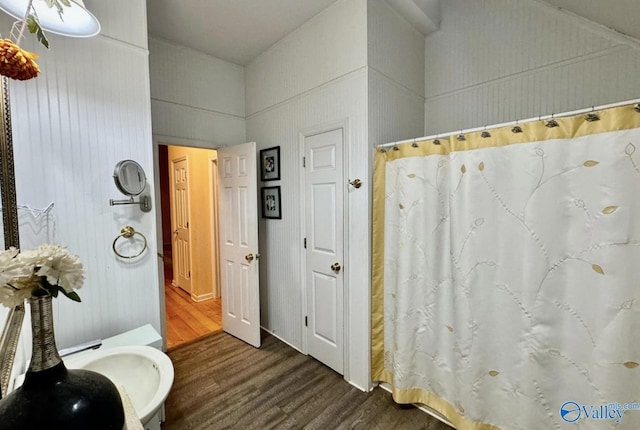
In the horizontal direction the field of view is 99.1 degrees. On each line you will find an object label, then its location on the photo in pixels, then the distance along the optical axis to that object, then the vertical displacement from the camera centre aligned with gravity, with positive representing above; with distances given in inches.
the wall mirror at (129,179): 59.6 +5.0
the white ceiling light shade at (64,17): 40.4 +29.5
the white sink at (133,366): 42.9 -27.4
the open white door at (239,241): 99.9 -15.7
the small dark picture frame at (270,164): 103.0 +14.1
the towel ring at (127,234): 61.5 -7.3
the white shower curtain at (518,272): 45.3 -15.4
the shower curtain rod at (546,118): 43.7 +14.4
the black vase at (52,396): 21.7 -16.4
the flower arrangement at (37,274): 22.5 -6.0
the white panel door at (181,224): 153.0 -13.3
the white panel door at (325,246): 84.0 -15.2
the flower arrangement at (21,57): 34.2 +18.8
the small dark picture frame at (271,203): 104.4 -1.2
